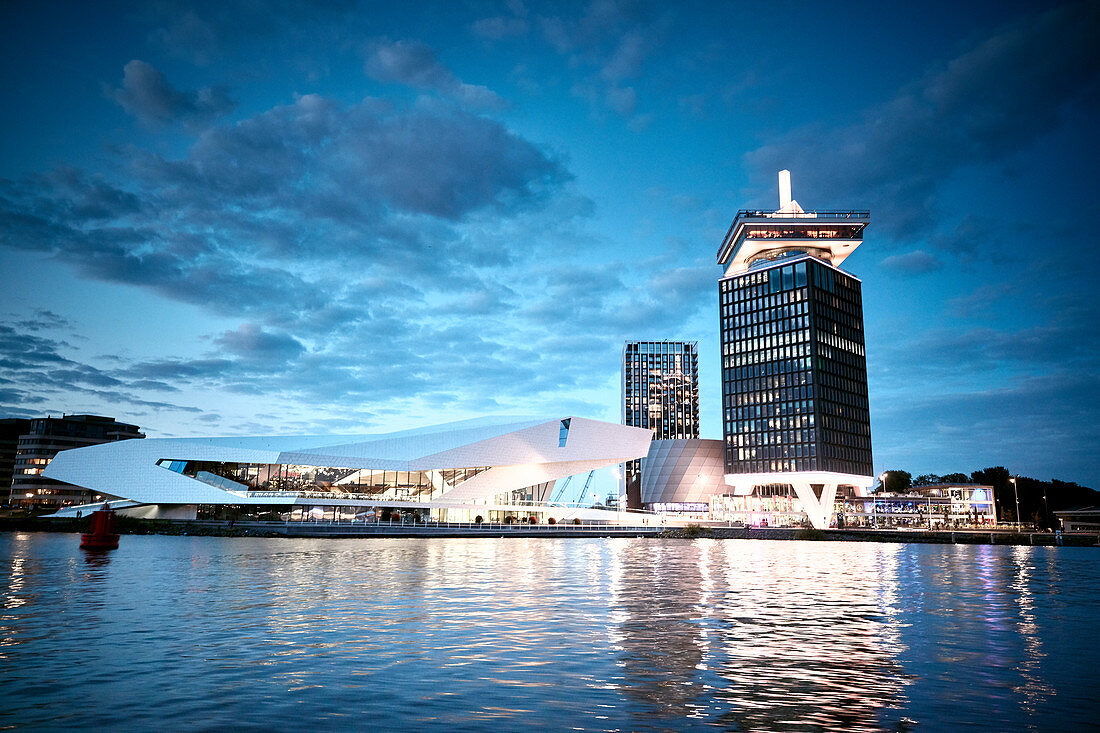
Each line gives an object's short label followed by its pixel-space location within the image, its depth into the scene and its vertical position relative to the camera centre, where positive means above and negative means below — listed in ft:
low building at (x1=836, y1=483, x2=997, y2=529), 406.00 +4.66
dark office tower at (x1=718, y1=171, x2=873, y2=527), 415.44 +91.12
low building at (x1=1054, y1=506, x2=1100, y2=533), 373.20 +1.18
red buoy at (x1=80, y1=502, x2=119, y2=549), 140.97 -6.61
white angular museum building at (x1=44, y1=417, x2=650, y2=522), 272.51 +14.12
